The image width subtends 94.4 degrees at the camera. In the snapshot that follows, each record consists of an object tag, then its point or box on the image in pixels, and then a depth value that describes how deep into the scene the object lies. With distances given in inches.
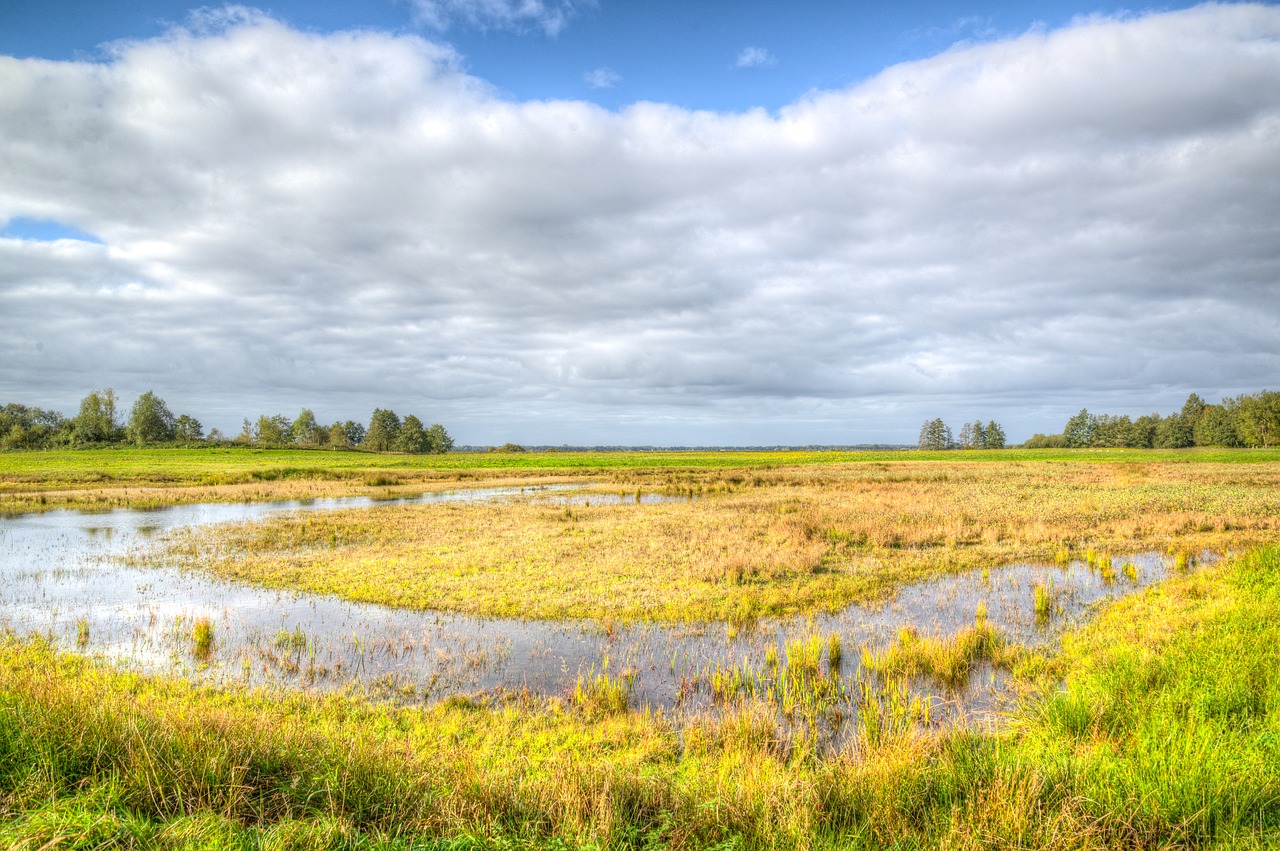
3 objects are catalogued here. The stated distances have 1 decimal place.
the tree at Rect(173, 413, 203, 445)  5946.4
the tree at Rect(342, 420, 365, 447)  7140.8
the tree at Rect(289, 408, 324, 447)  6737.2
